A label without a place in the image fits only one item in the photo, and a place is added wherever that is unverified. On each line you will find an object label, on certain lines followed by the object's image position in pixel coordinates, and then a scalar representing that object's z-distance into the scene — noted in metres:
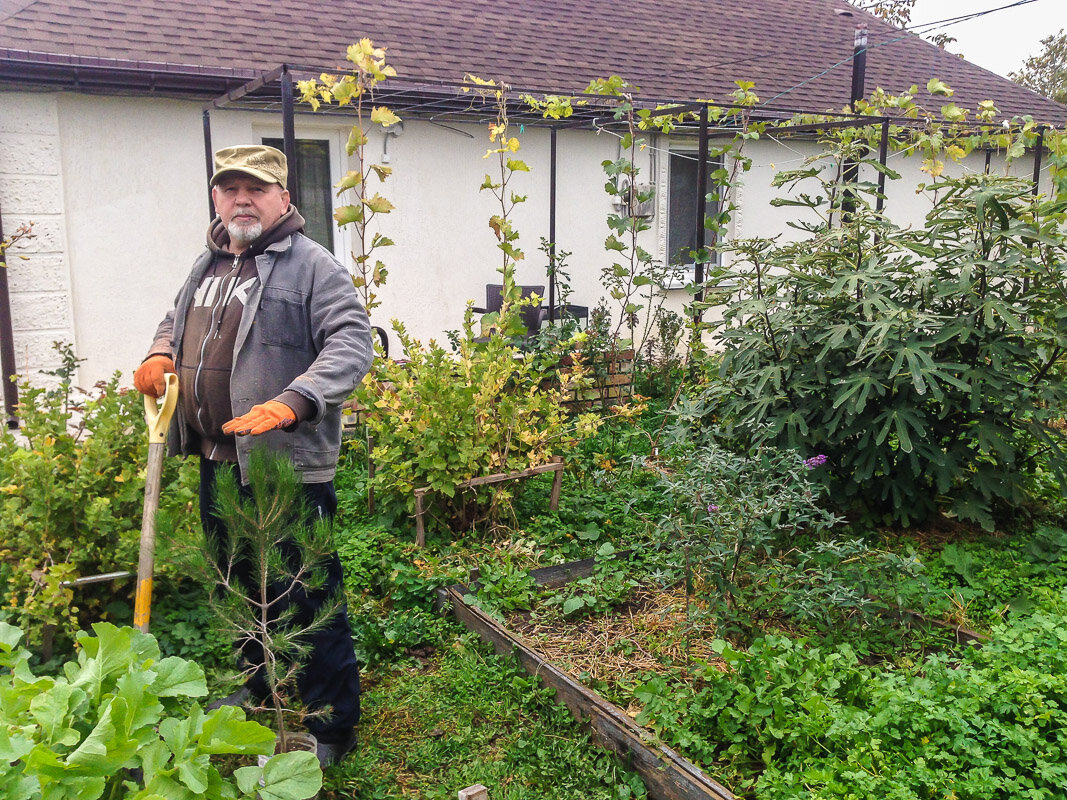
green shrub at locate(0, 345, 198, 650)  3.29
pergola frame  6.12
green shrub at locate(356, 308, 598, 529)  4.74
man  3.02
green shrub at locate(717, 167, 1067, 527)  4.26
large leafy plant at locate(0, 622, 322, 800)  1.92
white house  6.81
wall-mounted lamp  8.51
